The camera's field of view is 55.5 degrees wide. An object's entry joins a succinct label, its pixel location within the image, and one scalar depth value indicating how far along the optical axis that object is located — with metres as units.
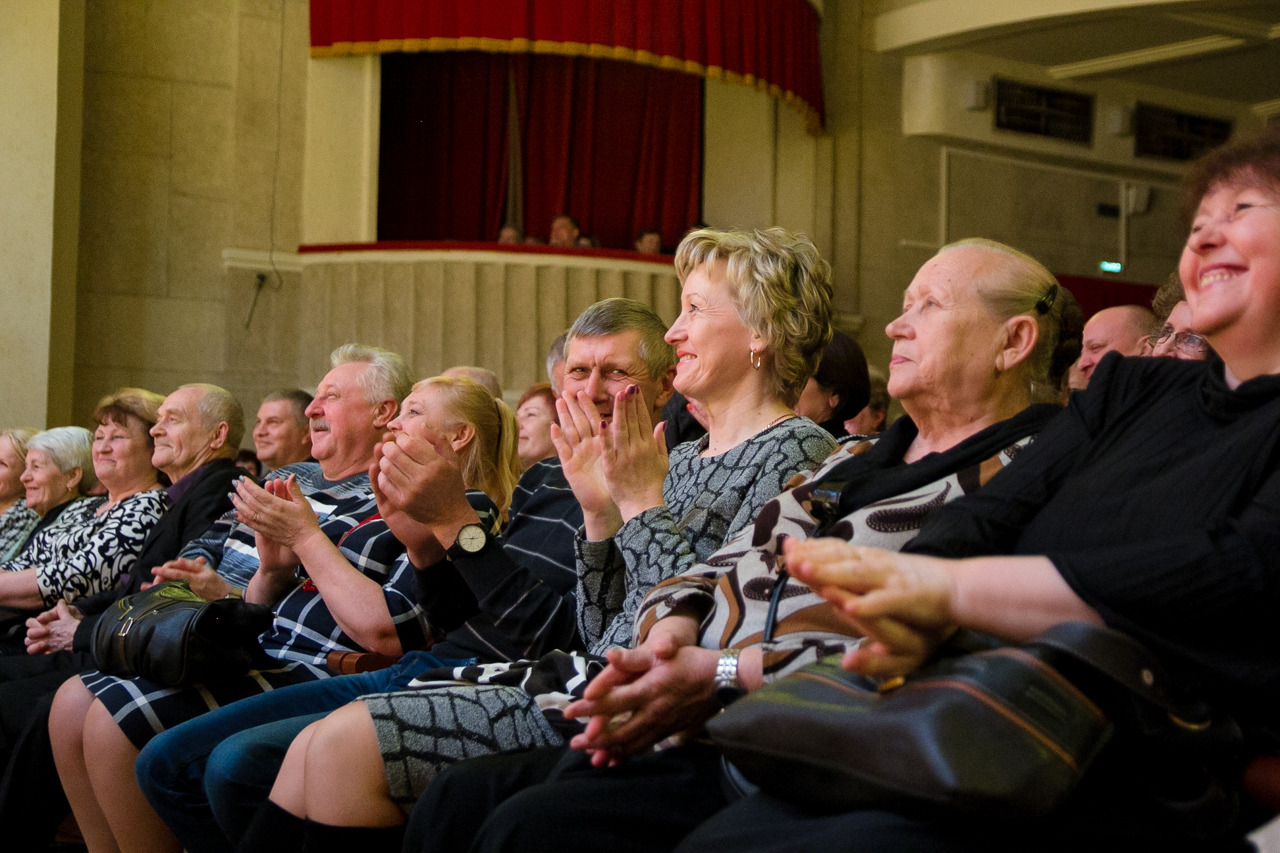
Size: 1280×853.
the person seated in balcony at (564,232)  7.54
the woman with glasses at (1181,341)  1.89
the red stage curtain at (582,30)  6.71
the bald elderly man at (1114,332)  2.76
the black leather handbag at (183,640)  2.18
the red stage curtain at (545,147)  7.80
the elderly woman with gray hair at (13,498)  3.97
